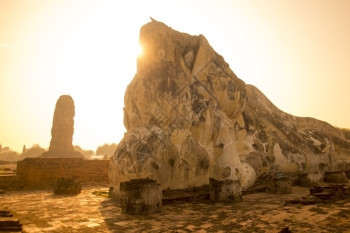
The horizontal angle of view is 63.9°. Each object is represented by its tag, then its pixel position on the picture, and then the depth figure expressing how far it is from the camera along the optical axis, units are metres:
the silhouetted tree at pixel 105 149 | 72.60
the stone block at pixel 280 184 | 9.73
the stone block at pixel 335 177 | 13.39
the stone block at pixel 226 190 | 8.17
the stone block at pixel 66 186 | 10.12
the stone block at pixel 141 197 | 6.41
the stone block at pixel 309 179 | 12.23
